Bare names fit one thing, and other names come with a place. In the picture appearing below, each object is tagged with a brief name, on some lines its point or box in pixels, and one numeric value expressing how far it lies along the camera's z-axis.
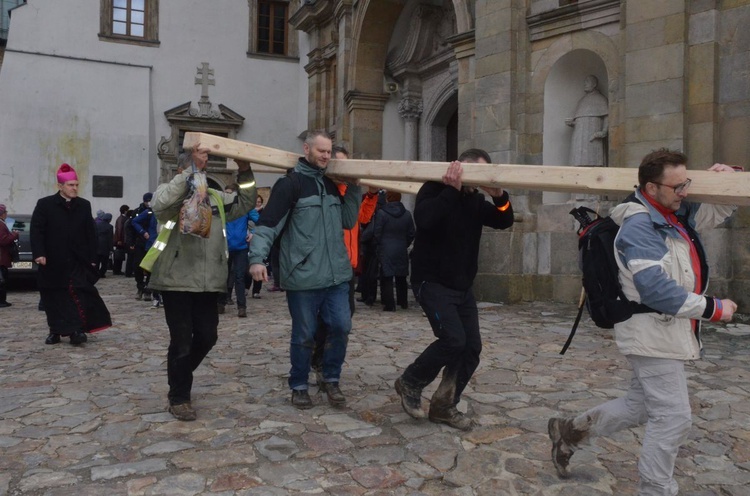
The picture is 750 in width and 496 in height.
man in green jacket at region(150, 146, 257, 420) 4.53
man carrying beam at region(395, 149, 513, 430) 4.23
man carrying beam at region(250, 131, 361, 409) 4.66
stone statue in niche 10.70
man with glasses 3.04
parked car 12.97
